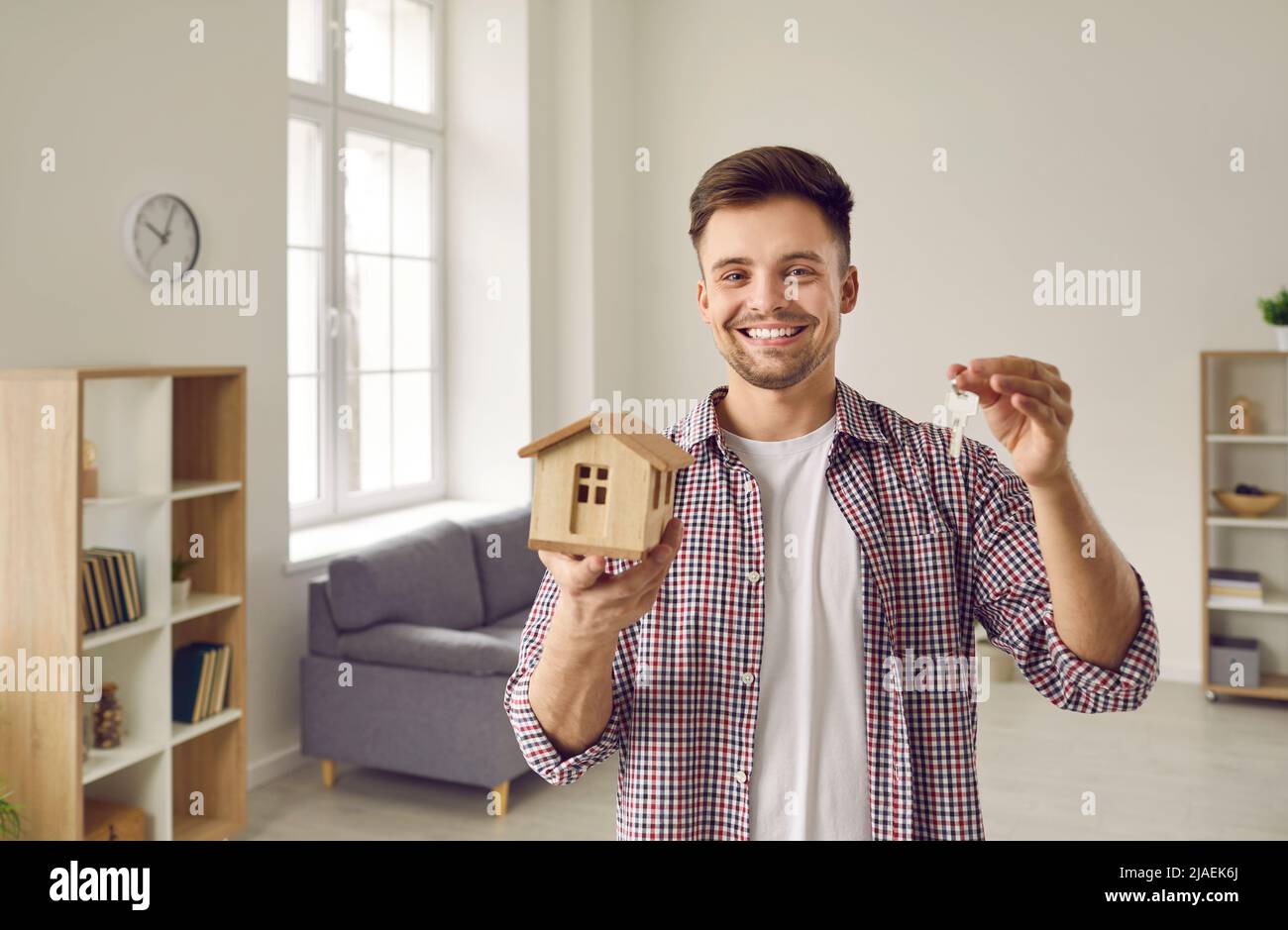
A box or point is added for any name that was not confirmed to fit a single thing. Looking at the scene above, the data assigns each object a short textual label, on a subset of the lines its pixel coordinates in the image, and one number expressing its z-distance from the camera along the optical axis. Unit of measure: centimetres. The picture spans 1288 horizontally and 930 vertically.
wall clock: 353
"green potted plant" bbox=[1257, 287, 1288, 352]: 482
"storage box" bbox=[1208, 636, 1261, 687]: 492
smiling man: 126
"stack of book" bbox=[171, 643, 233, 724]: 349
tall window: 472
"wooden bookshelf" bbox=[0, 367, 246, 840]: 294
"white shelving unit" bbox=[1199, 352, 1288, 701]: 504
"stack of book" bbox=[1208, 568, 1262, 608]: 493
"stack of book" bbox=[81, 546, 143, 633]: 308
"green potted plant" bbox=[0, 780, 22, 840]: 294
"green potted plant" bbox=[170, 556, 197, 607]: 342
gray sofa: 377
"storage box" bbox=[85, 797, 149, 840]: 319
